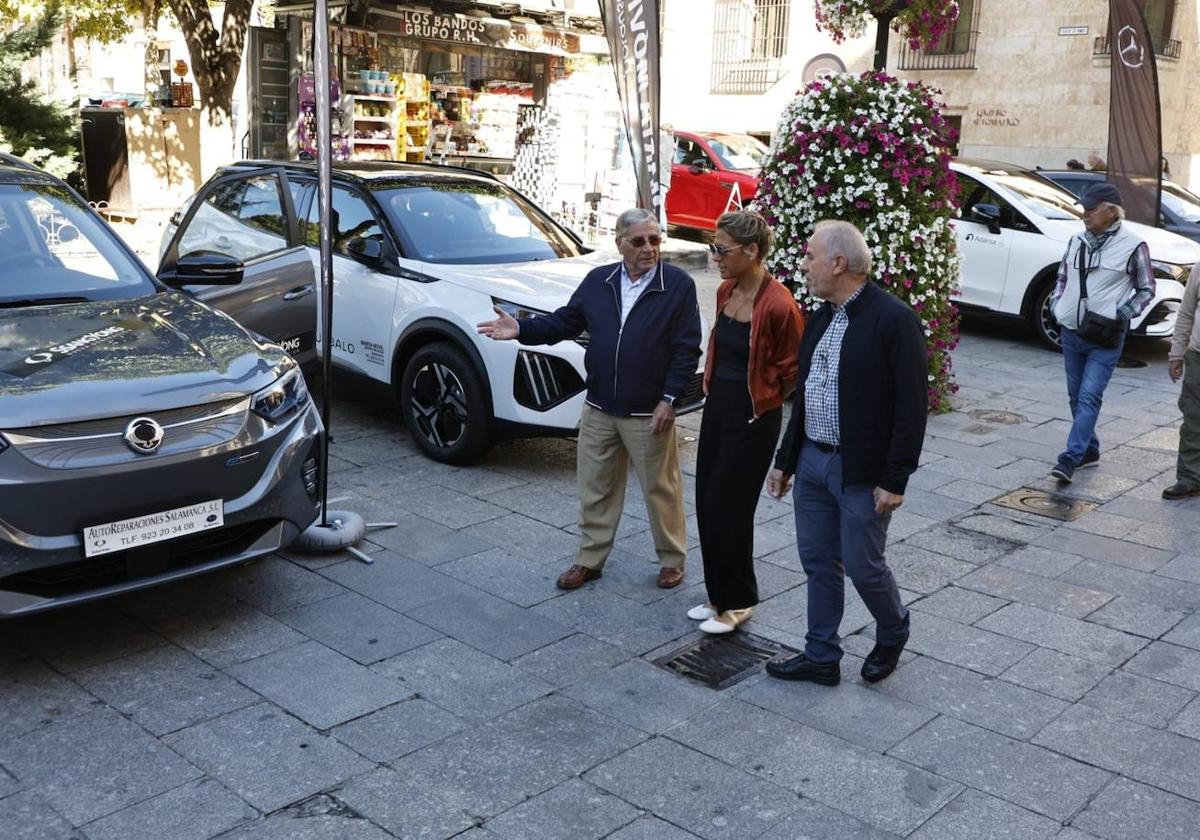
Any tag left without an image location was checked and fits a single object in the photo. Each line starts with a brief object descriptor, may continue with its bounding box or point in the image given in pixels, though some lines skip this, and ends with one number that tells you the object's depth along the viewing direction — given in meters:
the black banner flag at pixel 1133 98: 11.27
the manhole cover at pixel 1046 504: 6.85
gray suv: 4.06
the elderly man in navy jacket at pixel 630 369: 5.09
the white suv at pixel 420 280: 6.80
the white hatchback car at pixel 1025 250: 11.25
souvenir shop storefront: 16.03
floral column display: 8.53
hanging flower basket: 10.38
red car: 18.20
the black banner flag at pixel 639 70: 8.84
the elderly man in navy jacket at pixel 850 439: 4.12
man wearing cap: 7.31
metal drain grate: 4.61
